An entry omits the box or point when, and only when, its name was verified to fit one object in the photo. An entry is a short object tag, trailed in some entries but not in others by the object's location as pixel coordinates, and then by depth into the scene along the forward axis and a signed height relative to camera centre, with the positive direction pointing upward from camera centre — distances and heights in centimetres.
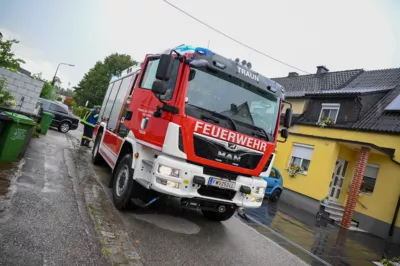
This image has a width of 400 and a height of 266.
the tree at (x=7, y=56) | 980 +107
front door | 1495 +43
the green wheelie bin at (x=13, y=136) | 627 -94
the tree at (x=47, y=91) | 2198 +72
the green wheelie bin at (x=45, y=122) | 1308 -92
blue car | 1355 -76
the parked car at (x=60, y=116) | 1639 -57
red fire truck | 450 +20
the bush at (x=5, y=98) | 884 -28
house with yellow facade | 1230 +157
